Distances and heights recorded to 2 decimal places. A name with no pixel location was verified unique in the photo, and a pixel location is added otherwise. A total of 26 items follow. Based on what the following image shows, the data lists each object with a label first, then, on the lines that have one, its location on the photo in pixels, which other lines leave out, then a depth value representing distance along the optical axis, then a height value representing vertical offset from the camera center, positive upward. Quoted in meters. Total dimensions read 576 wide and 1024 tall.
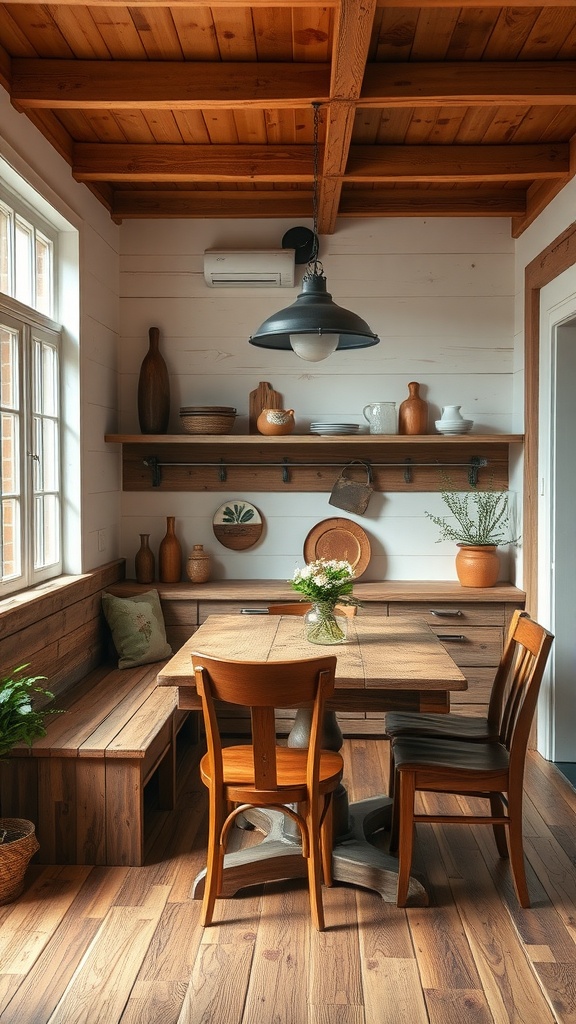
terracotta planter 4.66 -0.40
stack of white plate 4.61 +0.34
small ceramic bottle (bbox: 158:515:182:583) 4.84 -0.35
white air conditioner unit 4.80 +1.24
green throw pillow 4.29 -0.68
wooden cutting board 4.88 +0.52
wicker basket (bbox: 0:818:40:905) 2.71 -1.13
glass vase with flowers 3.18 -0.36
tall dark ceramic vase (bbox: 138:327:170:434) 4.75 +0.55
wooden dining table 2.72 -0.62
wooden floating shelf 4.91 +0.16
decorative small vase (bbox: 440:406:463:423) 4.70 +0.41
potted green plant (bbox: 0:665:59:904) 2.72 -0.76
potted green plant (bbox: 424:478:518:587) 4.70 -0.18
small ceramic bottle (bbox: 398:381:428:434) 4.75 +0.43
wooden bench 3.06 -1.02
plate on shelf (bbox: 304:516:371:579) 4.90 -0.28
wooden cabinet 4.49 -0.73
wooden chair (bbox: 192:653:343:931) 2.44 -0.79
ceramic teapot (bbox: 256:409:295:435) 4.64 +0.38
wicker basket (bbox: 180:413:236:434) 4.64 +0.37
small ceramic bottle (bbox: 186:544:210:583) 4.82 -0.40
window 3.43 +0.38
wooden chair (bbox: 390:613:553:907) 2.73 -0.89
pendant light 2.76 +0.53
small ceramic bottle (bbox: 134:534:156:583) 4.80 -0.38
